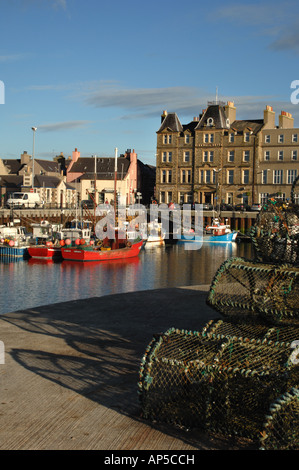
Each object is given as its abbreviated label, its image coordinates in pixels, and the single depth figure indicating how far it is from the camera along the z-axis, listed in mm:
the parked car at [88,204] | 61631
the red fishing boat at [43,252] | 41906
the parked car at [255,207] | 62188
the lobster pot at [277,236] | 9648
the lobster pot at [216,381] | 6484
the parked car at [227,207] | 65612
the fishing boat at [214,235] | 56438
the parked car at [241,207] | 64644
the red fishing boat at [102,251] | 40969
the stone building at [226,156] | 69750
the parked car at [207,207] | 66881
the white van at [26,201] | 62022
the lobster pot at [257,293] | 8375
